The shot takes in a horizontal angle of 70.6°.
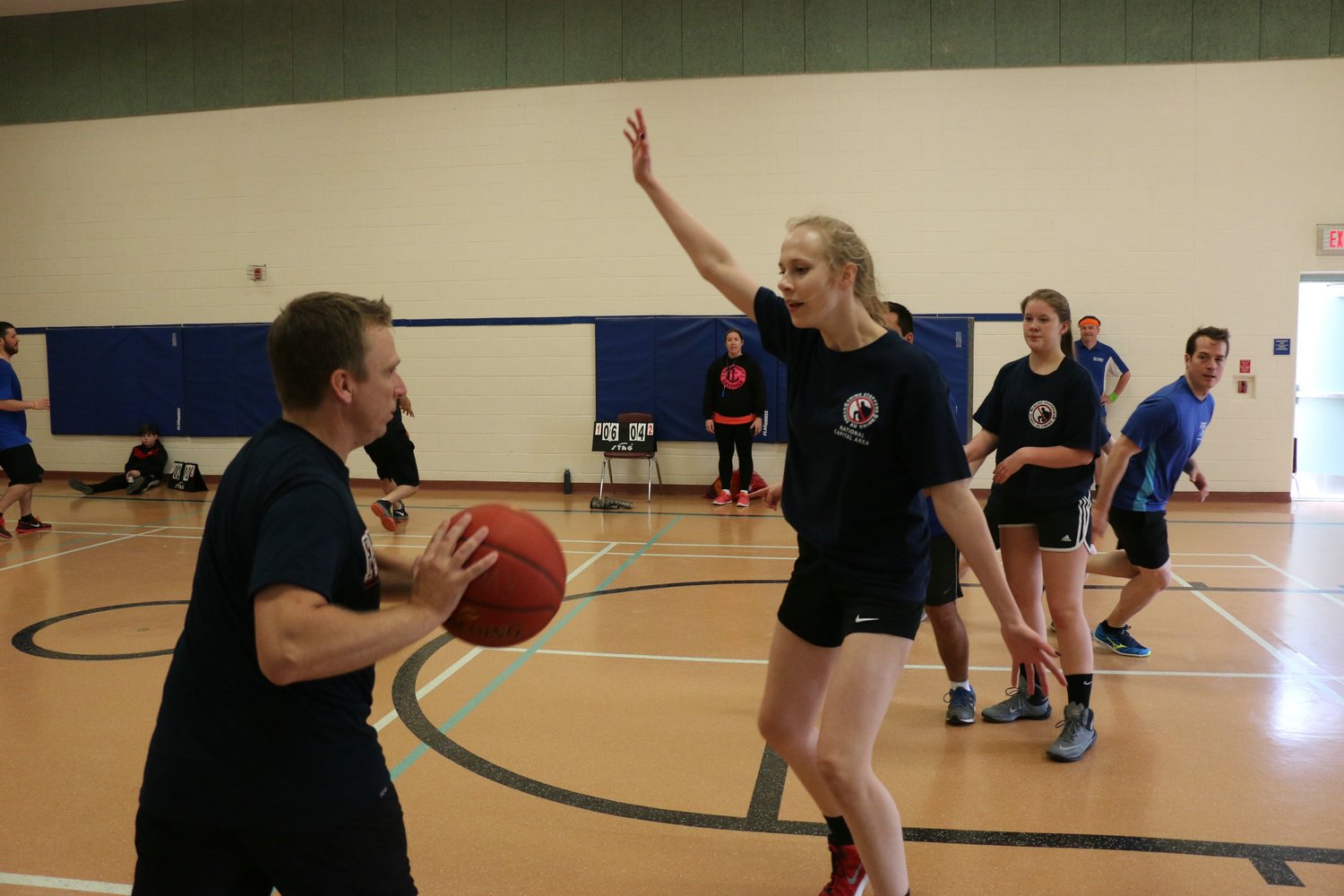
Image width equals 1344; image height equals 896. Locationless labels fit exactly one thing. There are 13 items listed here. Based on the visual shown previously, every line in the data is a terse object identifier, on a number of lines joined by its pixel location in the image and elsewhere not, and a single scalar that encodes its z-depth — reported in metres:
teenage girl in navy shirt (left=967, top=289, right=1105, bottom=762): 3.92
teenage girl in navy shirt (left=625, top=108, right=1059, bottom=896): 2.37
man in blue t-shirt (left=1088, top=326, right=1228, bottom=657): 4.58
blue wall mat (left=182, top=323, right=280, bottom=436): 12.72
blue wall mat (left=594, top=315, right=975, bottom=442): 11.70
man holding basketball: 1.59
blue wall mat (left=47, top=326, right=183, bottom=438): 13.07
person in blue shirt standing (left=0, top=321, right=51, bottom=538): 8.67
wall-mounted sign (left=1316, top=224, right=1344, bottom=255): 10.52
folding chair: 11.43
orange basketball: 1.93
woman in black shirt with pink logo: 11.13
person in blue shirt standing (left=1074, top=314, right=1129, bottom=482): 10.41
